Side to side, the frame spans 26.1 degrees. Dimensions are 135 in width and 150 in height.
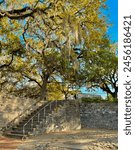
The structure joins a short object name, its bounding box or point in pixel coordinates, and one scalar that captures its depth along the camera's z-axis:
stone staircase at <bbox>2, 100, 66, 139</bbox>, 14.84
